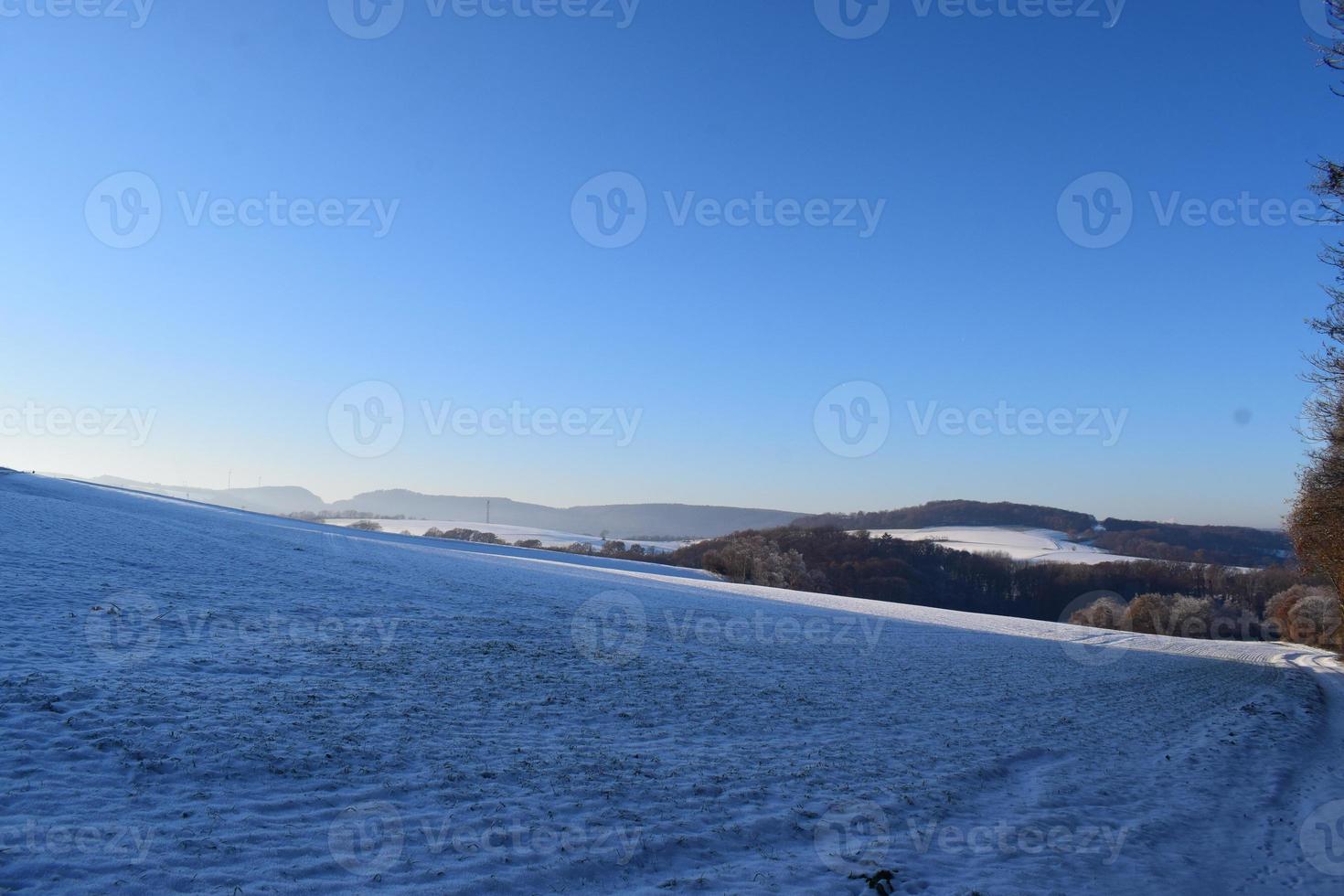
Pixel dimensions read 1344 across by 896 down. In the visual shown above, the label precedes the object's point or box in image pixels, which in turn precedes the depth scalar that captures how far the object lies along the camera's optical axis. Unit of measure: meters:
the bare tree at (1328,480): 13.22
